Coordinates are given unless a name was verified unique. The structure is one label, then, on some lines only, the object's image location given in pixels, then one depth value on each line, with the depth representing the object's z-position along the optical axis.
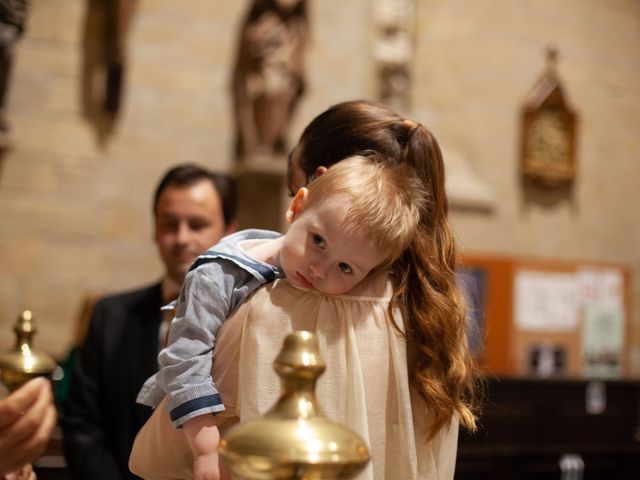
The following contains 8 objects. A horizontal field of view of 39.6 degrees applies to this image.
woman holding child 1.61
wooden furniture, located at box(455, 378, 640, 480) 6.11
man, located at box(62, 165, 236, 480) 3.06
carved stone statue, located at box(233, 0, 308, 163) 6.06
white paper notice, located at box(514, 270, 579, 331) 7.38
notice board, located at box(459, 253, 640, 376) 7.21
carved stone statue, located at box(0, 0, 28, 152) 4.97
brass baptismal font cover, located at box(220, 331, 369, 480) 1.06
